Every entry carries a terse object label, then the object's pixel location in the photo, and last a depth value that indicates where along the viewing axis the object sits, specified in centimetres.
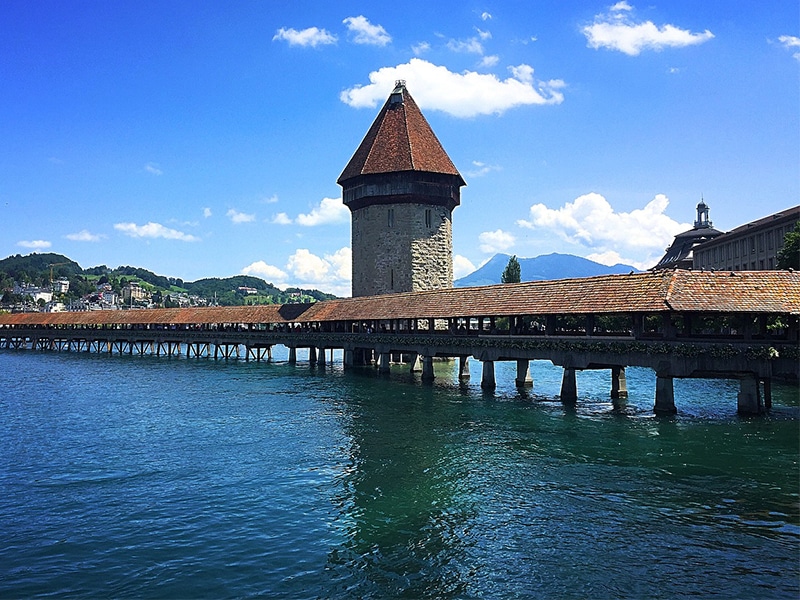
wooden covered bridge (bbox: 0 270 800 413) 2017
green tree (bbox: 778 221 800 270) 3703
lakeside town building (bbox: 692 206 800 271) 5141
